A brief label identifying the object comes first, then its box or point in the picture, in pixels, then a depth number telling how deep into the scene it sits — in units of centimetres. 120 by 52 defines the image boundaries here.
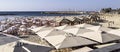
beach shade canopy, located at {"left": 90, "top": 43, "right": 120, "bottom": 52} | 260
